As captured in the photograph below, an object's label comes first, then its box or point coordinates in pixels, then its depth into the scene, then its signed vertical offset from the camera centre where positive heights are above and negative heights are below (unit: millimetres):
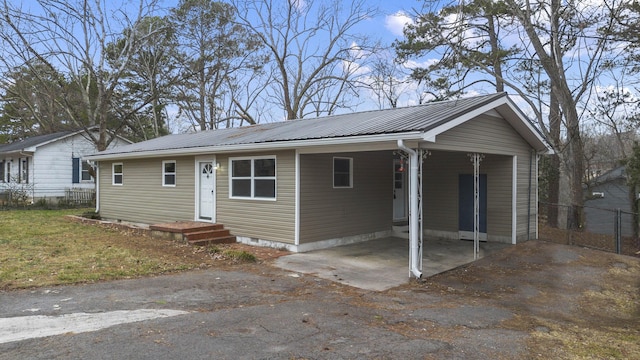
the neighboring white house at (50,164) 21656 +927
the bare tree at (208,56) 25984 +8219
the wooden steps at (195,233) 10031 -1275
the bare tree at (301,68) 26469 +7490
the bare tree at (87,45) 18281 +6454
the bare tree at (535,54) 13023 +4457
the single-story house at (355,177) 8266 +109
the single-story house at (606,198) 15188 -791
